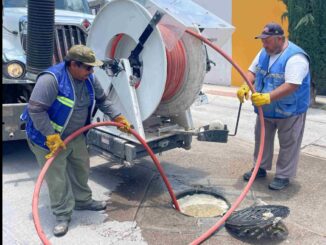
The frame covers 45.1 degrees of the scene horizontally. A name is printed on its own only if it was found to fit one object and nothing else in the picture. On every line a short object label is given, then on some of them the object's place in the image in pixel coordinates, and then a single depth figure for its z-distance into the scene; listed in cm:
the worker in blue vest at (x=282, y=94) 430
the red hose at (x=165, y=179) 330
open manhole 418
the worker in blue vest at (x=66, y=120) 352
